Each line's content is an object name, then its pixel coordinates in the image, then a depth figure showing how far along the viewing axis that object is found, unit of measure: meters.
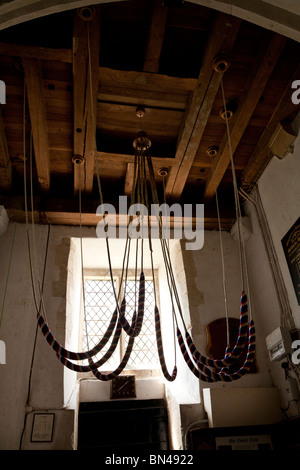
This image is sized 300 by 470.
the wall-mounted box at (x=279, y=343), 3.13
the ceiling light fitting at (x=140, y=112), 3.33
